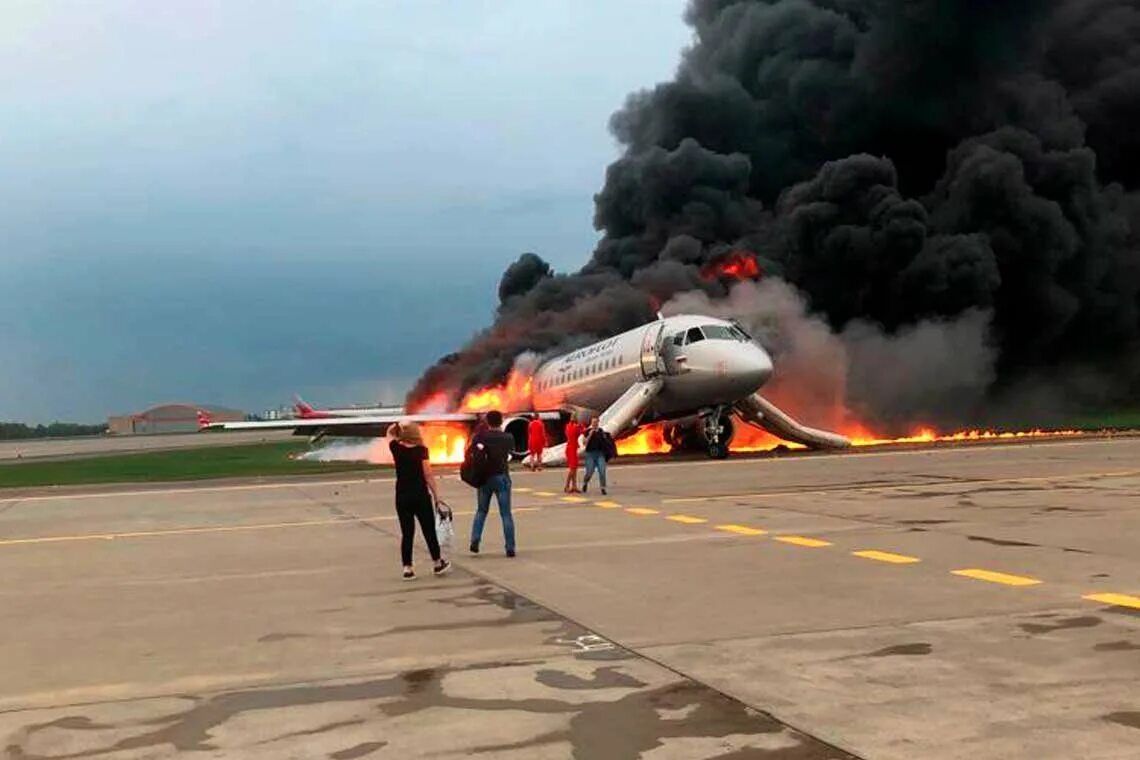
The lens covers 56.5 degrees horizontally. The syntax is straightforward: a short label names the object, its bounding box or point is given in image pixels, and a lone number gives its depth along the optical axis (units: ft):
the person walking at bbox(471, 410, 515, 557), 36.01
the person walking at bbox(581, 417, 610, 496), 61.87
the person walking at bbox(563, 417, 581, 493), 63.98
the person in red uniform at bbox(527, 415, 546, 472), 89.75
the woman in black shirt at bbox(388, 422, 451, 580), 32.78
